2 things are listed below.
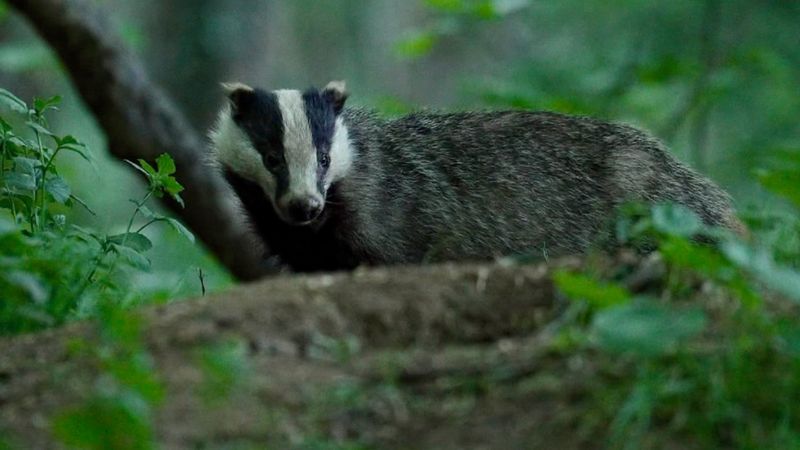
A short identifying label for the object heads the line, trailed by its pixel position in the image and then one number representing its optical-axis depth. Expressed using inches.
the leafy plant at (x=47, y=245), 301.0
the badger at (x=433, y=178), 457.1
